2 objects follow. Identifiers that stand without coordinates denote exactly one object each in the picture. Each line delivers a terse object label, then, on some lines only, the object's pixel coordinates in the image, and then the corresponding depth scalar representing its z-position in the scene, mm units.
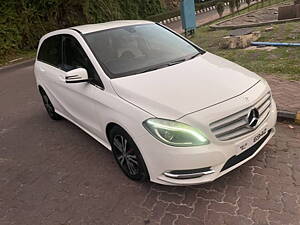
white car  2062
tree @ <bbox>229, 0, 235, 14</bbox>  13134
